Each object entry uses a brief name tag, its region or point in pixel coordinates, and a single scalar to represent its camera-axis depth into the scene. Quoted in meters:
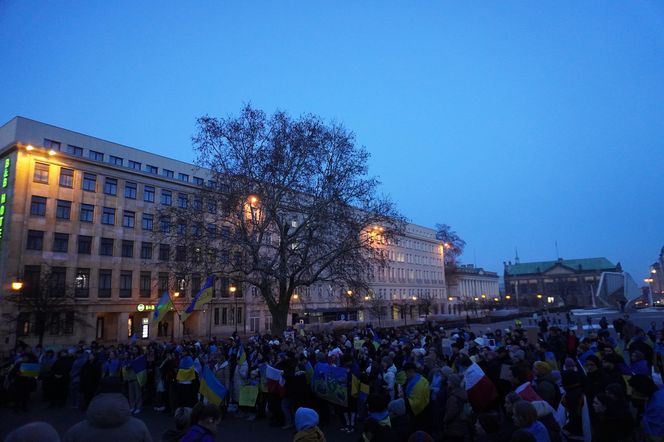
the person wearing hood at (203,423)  4.44
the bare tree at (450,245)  112.19
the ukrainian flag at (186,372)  12.55
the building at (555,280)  141.62
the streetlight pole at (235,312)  54.38
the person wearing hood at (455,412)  6.56
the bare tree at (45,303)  33.97
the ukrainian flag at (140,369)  14.03
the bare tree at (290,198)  29.88
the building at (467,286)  113.88
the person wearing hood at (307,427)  4.99
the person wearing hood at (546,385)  6.96
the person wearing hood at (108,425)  3.82
